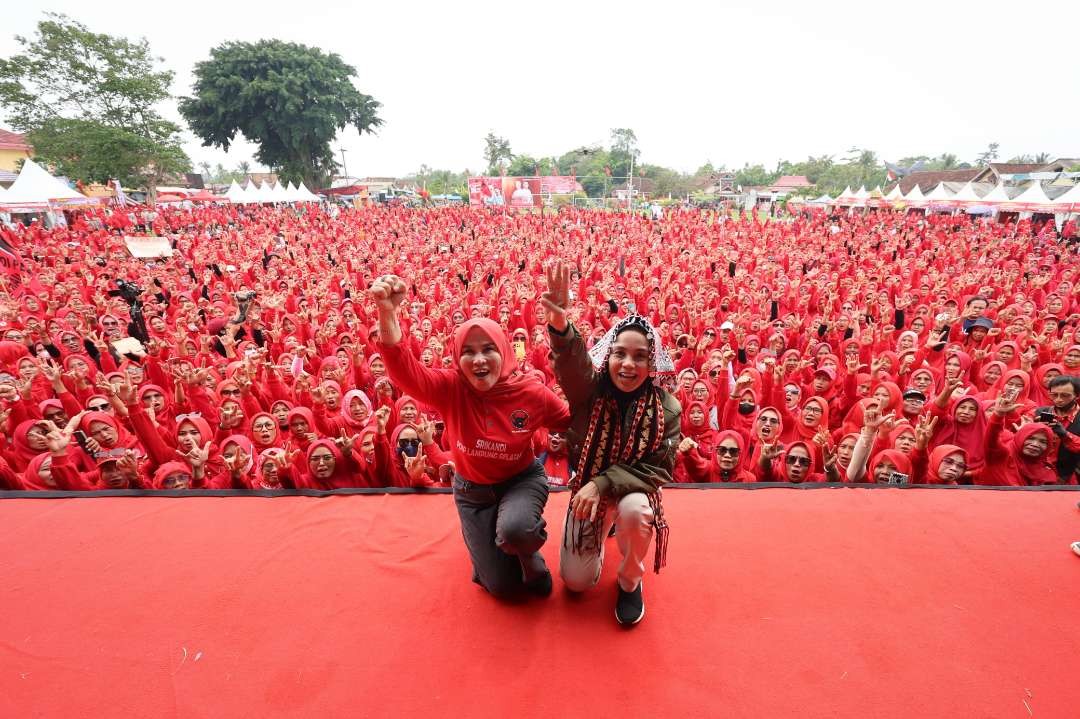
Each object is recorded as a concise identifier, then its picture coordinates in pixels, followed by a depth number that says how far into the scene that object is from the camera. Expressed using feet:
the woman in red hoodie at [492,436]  6.47
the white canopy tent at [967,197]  67.70
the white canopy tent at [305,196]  96.63
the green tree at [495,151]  224.12
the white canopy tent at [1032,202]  57.47
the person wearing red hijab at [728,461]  11.66
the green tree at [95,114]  90.17
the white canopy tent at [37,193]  49.70
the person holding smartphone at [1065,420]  11.17
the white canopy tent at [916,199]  81.52
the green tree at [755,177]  222.28
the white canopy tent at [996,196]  64.66
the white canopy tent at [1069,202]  53.01
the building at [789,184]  194.87
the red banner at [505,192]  120.78
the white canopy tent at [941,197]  73.26
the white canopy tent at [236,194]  91.81
